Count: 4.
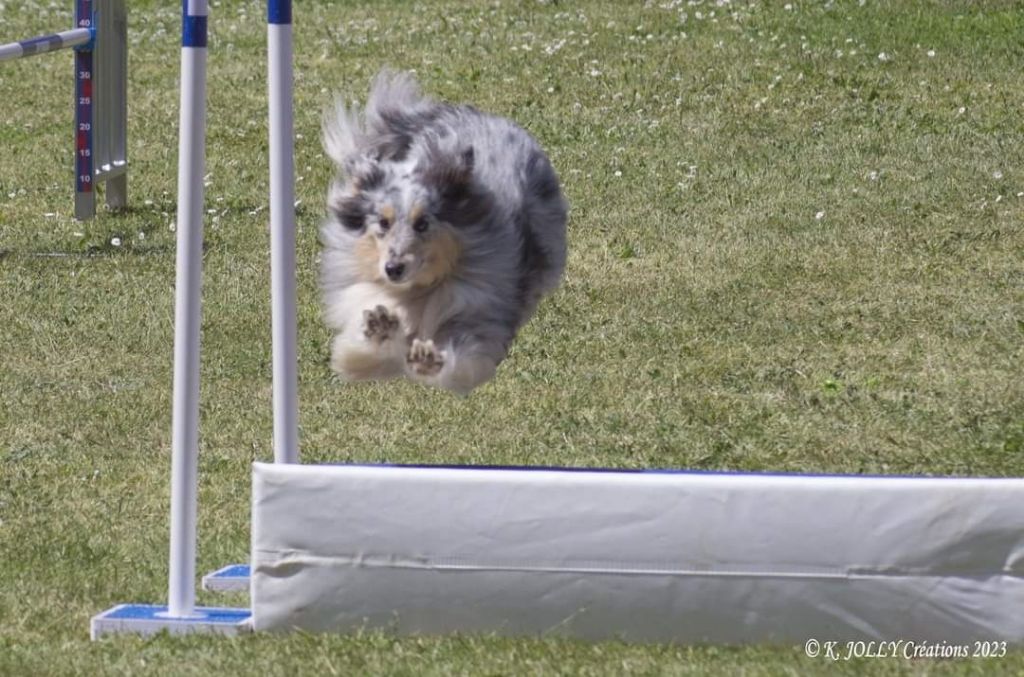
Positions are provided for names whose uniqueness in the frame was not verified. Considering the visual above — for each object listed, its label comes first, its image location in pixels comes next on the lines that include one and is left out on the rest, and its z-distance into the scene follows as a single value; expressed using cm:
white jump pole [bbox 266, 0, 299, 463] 983
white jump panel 954
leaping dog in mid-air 1041
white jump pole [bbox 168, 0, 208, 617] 1004
